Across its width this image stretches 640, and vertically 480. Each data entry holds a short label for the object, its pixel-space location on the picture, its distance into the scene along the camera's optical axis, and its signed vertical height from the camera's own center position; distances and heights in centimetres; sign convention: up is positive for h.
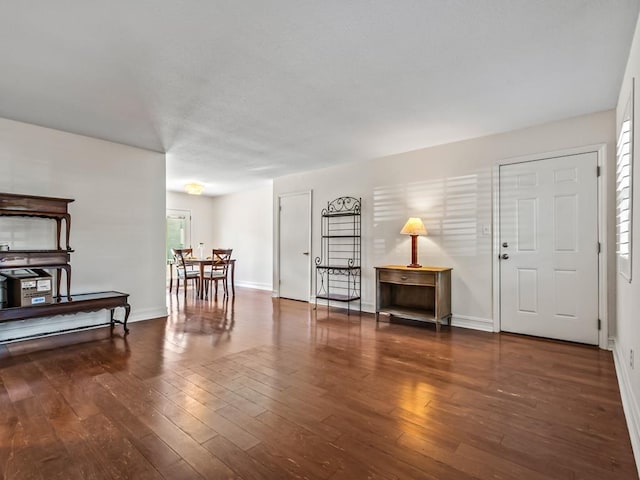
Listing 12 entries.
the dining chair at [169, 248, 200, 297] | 640 -53
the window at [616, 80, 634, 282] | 217 +39
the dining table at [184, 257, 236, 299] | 639 -42
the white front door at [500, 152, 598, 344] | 344 -3
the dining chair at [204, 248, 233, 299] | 652 -47
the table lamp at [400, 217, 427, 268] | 434 +16
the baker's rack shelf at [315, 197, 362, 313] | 536 -16
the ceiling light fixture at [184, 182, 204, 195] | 653 +108
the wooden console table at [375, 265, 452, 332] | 410 -66
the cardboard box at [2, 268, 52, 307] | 333 -48
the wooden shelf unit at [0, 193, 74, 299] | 339 +19
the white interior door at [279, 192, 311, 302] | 614 -4
